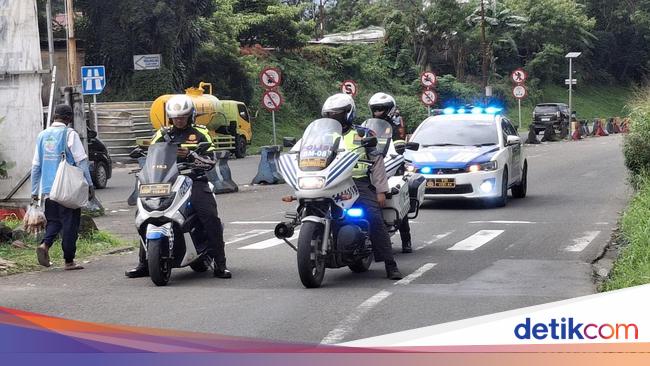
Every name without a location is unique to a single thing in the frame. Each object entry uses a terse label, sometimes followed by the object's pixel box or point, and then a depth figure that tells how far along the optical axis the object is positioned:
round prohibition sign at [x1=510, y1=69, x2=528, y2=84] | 46.65
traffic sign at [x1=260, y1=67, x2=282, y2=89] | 30.06
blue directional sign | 30.23
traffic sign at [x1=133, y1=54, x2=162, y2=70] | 38.28
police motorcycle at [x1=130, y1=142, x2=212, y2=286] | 10.52
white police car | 18.56
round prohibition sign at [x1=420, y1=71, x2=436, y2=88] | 39.41
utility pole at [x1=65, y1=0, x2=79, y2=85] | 28.58
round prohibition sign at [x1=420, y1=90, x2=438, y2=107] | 40.00
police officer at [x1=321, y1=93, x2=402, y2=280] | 10.78
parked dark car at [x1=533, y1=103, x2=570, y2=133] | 54.28
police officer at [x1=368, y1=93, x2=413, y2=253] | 12.97
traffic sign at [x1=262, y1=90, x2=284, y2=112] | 30.65
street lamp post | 54.34
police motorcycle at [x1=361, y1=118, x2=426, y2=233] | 11.95
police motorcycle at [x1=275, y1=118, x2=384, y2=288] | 10.05
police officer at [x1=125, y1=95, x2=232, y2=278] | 11.02
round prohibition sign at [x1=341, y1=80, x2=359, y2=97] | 40.86
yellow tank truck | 36.97
